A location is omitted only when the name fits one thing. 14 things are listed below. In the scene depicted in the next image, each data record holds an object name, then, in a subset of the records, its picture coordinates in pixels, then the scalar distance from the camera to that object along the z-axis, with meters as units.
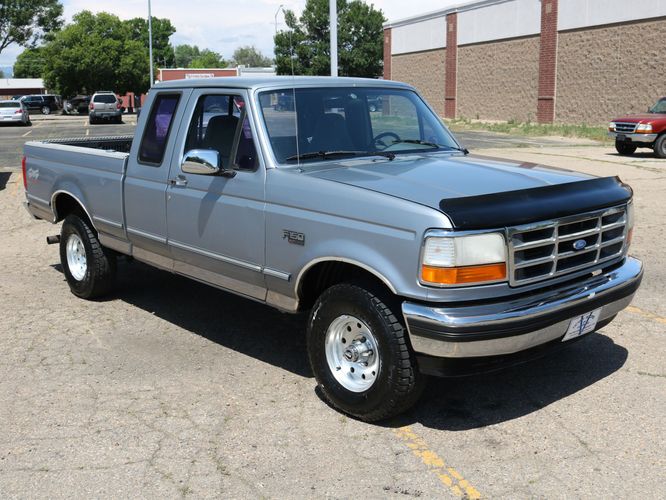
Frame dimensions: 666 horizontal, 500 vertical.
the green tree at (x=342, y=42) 66.38
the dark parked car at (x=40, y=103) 62.06
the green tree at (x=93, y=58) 63.41
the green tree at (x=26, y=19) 64.75
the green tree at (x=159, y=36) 114.81
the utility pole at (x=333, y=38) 18.90
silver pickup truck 4.00
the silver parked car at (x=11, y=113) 40.56
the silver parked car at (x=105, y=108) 41.75
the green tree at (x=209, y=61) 144.14
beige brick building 32.38
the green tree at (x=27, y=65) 112.44
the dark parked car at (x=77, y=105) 59.50
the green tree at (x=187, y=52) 178.38
